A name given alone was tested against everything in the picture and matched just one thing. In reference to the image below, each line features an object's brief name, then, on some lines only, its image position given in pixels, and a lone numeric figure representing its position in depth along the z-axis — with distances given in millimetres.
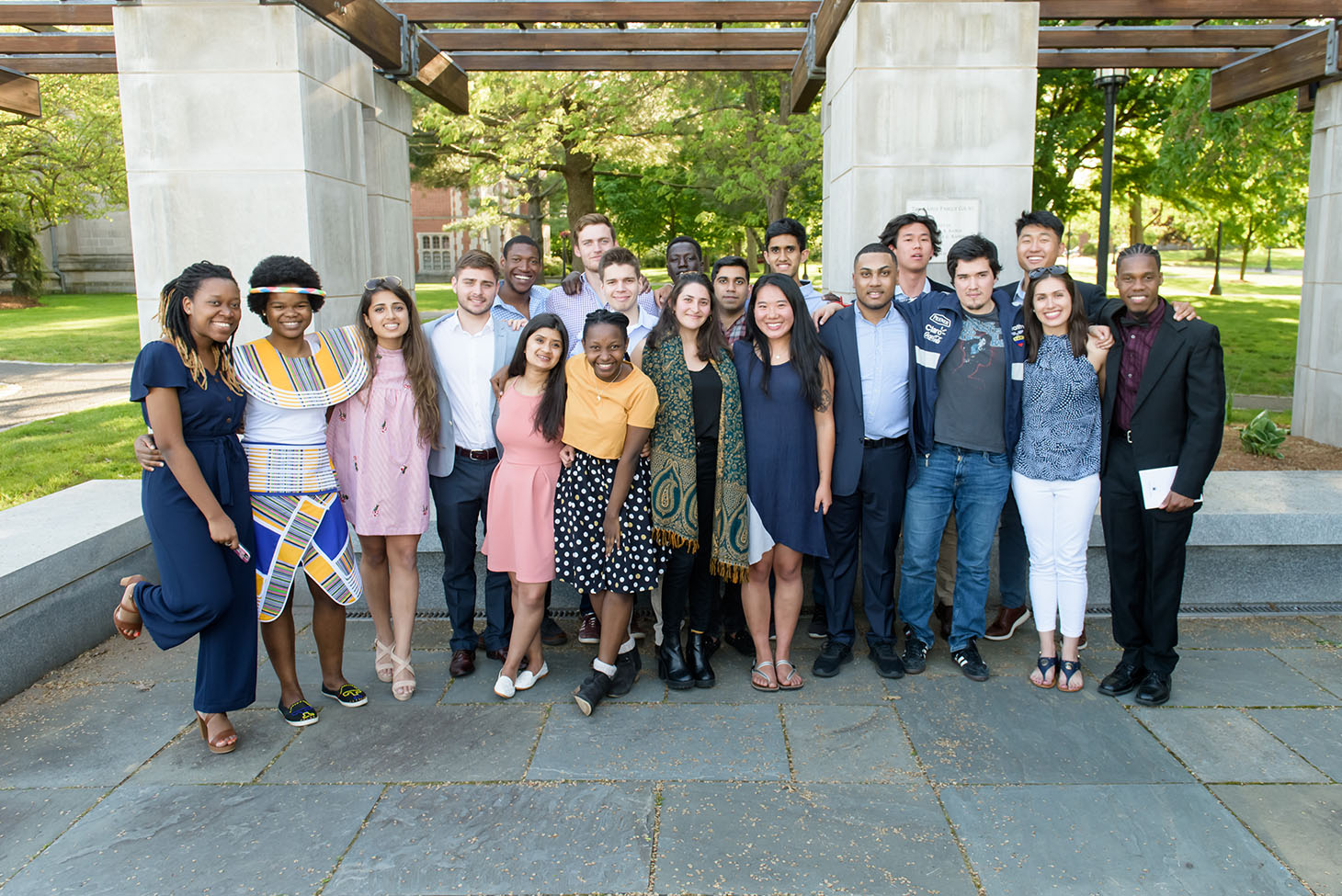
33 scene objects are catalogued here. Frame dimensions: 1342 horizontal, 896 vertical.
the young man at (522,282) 4965
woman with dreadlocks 3562
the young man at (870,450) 4293
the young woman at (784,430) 4152
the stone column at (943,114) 5906
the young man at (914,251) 4621
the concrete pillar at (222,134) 5578
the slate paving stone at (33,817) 3160
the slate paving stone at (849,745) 3596
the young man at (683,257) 4930
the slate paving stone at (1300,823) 2967
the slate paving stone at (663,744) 3615
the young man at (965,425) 4281
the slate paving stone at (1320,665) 4359
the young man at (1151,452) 3951
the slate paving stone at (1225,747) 3568
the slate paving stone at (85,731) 3695
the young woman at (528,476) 4086
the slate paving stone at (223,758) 3639
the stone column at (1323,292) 7773
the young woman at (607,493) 3979
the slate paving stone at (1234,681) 4203
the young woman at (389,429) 4188
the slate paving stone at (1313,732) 3658
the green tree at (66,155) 25656
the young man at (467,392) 4383
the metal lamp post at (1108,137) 11859
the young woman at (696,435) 4129
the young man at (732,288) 4344
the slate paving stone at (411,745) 3627
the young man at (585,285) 4930
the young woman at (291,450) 3885
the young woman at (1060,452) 4152
